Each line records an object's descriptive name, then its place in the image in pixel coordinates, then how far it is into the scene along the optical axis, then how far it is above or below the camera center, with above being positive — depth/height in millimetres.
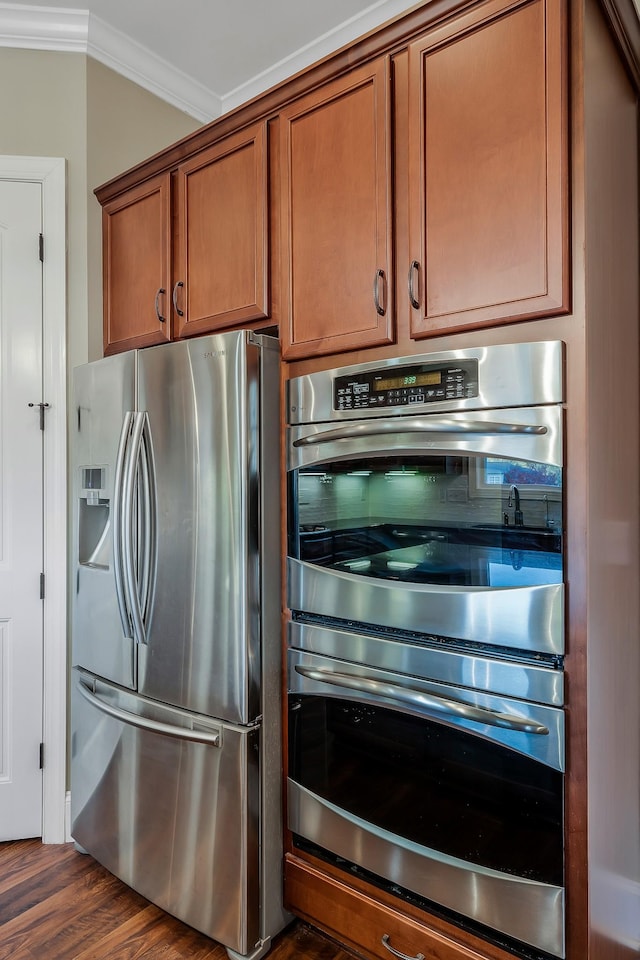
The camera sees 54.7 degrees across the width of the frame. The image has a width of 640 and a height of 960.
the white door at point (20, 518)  2346 -129
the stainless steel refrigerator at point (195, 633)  1702 -439
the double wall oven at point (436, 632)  1321 -356
